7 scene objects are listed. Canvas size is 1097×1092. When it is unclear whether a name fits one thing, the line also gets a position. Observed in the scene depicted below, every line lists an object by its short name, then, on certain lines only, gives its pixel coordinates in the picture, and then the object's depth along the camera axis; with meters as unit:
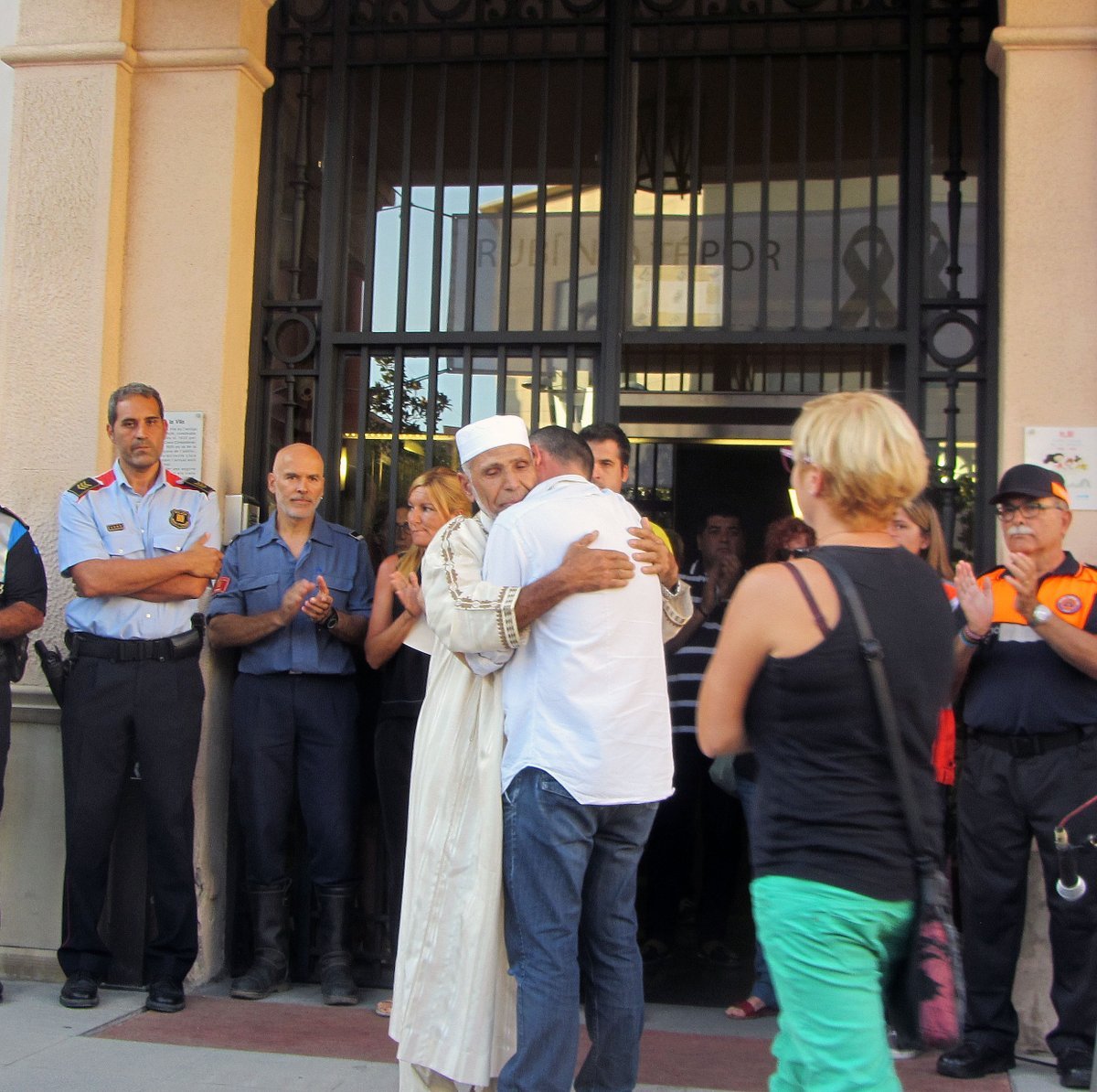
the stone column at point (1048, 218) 4.90
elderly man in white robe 3.42
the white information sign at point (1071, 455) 4.80
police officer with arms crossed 4.90
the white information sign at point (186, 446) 5.42
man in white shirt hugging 3.31
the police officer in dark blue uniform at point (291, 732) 5.14
